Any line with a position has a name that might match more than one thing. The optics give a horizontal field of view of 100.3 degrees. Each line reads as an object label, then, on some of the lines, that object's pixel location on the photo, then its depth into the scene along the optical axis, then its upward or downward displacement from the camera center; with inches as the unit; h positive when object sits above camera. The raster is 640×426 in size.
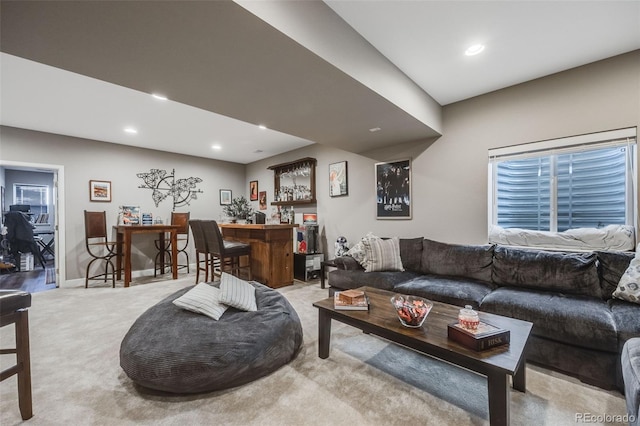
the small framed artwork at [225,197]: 251.1 +14.4
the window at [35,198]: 277.8 +17.2
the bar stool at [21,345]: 56.6 -28.7
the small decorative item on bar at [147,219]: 202.1 -4.8
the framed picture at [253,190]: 254.1 +21.0
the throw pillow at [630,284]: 77.5 -22.3
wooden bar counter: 163.6 -26.4
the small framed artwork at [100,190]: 184.1 +16.0
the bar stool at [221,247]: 153.4 -21.3
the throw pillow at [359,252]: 133.1 -20.7
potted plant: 198.2 +0.8
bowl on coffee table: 65.4 -25.0
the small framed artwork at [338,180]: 179.0 +21.7
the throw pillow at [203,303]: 80.0 -27.7
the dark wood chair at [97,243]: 173.0 -19.7
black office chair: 215.2 -15.9
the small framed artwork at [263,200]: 243.8 +11.0
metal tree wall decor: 211.0 +21.6
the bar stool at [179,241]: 207.5 -25.2
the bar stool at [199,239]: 169.6 -17.7
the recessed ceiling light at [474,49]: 87.7 +53.9
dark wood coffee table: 50.0 -29.0
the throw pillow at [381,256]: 127.0 -21.7
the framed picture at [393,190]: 147.9 +12.2
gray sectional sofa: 68.4 -28.5
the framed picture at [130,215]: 191.2 -1.6
